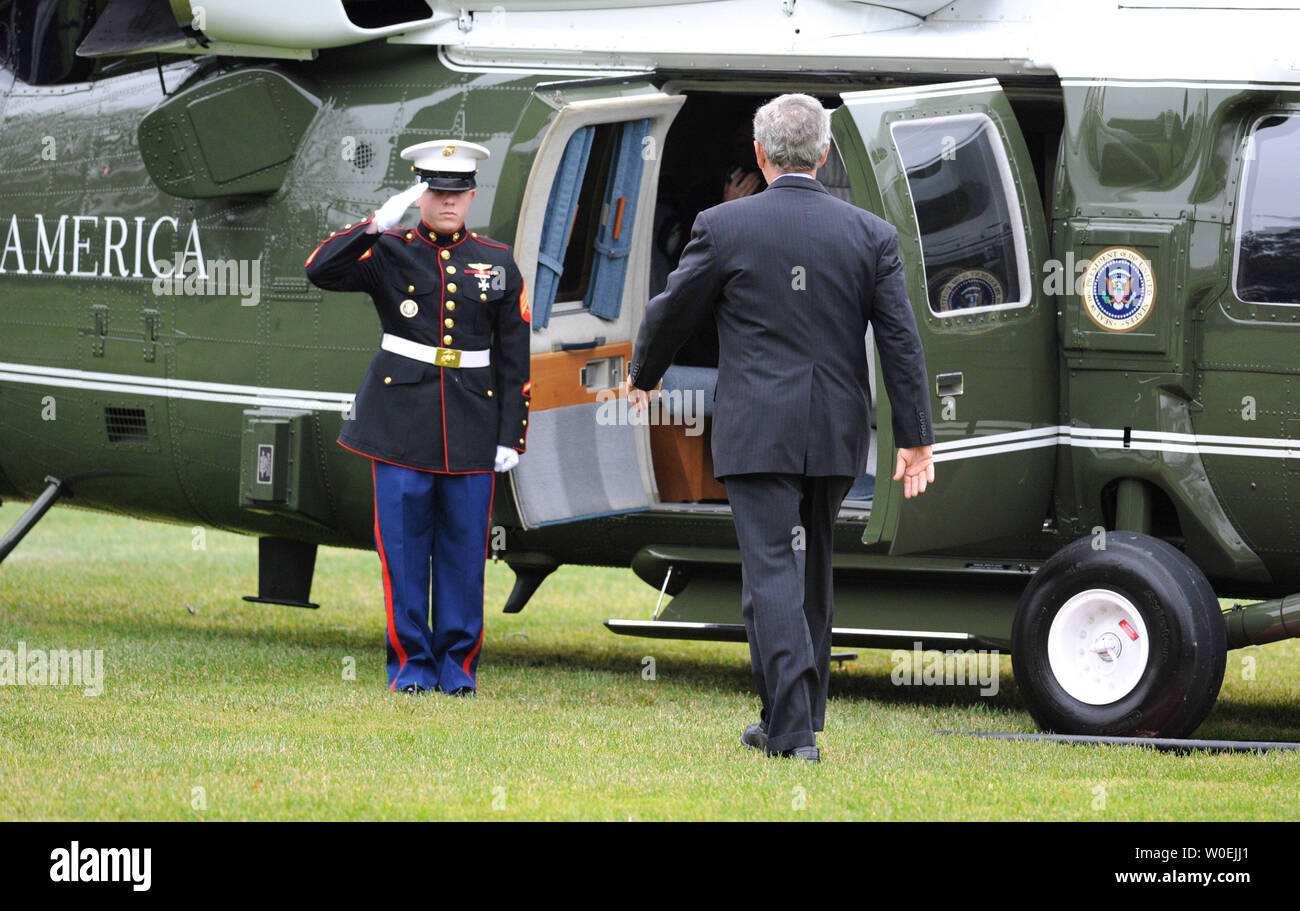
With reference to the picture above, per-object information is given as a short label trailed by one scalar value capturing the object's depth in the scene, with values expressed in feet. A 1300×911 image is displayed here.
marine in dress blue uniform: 46.37
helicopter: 43.47
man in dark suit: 36.58
